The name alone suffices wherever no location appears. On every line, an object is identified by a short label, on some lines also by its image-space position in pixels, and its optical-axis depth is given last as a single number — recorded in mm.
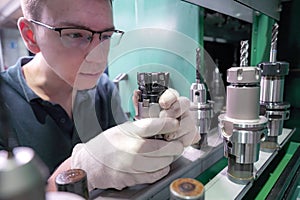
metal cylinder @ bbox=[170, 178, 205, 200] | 246
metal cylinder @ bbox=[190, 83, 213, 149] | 585
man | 410
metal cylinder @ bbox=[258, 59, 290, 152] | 695
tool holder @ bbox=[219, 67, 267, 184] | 434
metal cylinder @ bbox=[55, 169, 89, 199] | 289
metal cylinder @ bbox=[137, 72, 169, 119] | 422
